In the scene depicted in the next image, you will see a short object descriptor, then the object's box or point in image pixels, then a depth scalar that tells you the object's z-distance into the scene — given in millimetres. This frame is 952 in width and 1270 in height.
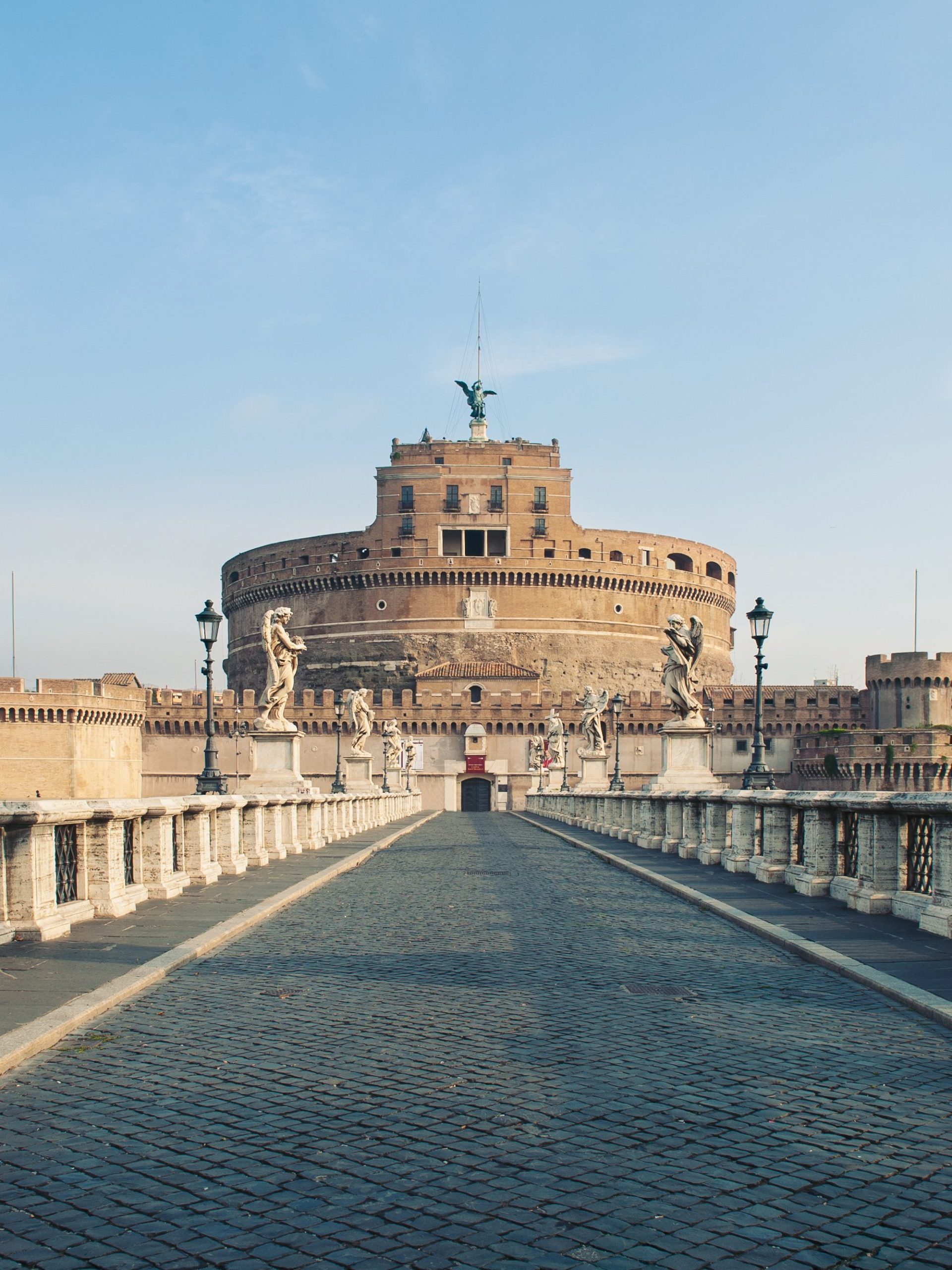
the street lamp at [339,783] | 36438
